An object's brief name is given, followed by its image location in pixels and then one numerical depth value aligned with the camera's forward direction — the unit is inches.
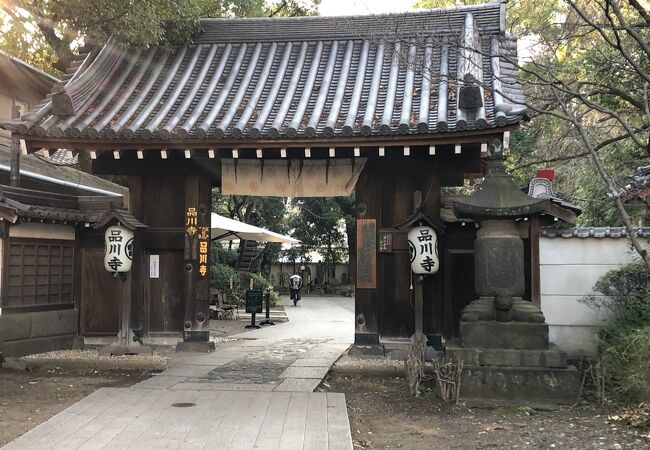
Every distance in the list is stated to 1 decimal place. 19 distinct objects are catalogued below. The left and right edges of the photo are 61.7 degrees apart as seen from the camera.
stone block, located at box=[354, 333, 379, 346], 389.4
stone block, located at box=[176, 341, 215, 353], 413.7
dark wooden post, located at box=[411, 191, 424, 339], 370.6
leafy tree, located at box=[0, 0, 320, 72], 466.6
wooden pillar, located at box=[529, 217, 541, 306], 374.3
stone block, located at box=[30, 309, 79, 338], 397.7
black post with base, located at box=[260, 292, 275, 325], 734.5
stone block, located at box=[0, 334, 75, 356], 376.2
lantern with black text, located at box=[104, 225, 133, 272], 389.7
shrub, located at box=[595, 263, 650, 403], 260.4
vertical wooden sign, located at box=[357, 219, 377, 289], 390.6
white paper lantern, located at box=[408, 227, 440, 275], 357.7
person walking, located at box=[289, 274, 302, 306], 1153.4
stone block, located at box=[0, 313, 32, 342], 374.6
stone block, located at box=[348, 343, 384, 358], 385.7
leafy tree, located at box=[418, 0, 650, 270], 260.8
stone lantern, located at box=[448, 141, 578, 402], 285.7
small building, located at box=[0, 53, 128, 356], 378.6
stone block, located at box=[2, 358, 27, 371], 367.6
